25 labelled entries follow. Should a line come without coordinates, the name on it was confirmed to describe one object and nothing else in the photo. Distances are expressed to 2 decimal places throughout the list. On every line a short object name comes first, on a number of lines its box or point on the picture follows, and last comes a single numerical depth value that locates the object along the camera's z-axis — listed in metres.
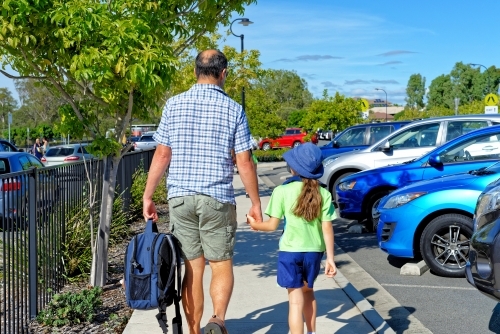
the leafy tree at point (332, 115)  39.41
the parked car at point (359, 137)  17.98
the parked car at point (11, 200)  5.22
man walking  4.65
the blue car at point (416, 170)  9.80
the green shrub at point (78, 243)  7.47
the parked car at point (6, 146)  21.38
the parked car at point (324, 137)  58.61
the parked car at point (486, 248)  4.88
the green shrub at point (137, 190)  13.07
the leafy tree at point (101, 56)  6.15
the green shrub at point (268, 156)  37.09
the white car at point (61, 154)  25.49
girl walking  4.81
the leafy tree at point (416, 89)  119.38
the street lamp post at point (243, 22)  28.09
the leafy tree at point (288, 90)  108.38
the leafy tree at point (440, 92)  92.19
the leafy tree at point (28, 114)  65.94
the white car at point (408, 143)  13.03
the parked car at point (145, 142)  43.10
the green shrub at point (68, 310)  5.79
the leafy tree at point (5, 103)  78.06
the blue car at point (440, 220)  7.77
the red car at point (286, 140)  52.75
